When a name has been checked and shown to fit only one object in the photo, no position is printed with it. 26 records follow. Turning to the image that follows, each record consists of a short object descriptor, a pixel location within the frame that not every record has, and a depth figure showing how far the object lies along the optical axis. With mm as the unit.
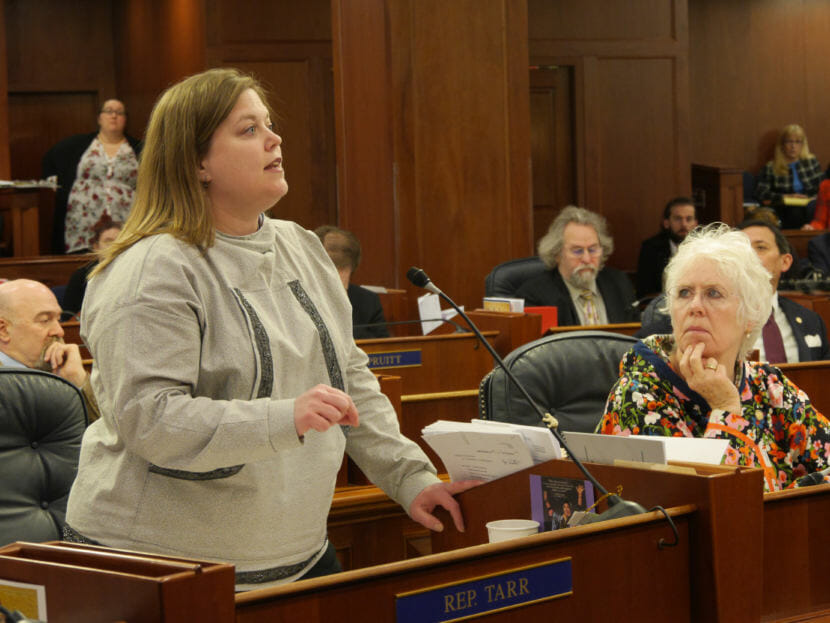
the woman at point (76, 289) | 12211
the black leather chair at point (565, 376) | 5801
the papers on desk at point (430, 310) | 8945
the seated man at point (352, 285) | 10266
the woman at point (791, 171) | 20125
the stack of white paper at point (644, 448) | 3523
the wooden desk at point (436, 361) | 8859
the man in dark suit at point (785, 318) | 8727
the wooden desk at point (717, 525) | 3338
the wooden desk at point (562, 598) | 2639
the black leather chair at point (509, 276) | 11328
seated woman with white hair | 5016
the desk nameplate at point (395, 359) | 8773
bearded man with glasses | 11078
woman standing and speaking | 3117
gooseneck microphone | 3332
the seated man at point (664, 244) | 16234
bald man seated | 7465
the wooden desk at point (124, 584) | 2385
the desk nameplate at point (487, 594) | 2795
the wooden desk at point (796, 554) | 3693
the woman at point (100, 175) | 16922
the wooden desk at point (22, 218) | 15773
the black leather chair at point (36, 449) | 5434
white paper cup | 3533
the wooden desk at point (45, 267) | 15336
